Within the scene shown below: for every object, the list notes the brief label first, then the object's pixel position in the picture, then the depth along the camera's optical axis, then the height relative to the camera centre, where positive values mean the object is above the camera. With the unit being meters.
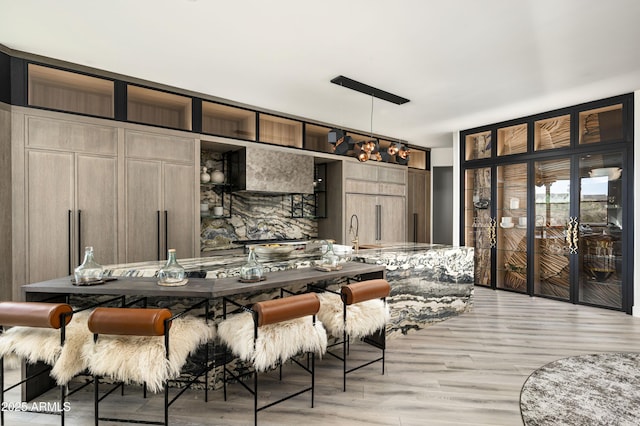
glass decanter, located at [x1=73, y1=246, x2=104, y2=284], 2.22 -0.41
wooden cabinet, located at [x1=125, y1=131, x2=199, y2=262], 3.90 +0.18
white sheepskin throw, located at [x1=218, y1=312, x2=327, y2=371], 1.96 -0.79
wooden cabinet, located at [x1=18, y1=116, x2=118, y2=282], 3.33 +0.16
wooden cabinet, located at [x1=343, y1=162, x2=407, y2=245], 6.13 +0.20
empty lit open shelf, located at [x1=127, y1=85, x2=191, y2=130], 4.01 +1.31
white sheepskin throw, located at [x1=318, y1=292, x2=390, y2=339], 2.45 -0.80
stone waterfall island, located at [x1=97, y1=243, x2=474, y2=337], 2.59 -0.67
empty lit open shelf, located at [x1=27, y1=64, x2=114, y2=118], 3.42 +1.31
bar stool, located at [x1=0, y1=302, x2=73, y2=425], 1.85 -0.73
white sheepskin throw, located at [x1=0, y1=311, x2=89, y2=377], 1.90 -0.77
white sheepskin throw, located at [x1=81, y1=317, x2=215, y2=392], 1.77 -0.81
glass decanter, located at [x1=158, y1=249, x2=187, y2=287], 2.19 -0.42
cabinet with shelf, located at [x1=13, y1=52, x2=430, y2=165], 3.41 +1.34
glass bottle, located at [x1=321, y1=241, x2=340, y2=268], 2.73 -0.40
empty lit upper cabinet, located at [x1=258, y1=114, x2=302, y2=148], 5.23 +1.31
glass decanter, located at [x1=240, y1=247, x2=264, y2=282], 2.30 -0.43
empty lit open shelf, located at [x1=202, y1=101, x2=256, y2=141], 4.72 +1.33
